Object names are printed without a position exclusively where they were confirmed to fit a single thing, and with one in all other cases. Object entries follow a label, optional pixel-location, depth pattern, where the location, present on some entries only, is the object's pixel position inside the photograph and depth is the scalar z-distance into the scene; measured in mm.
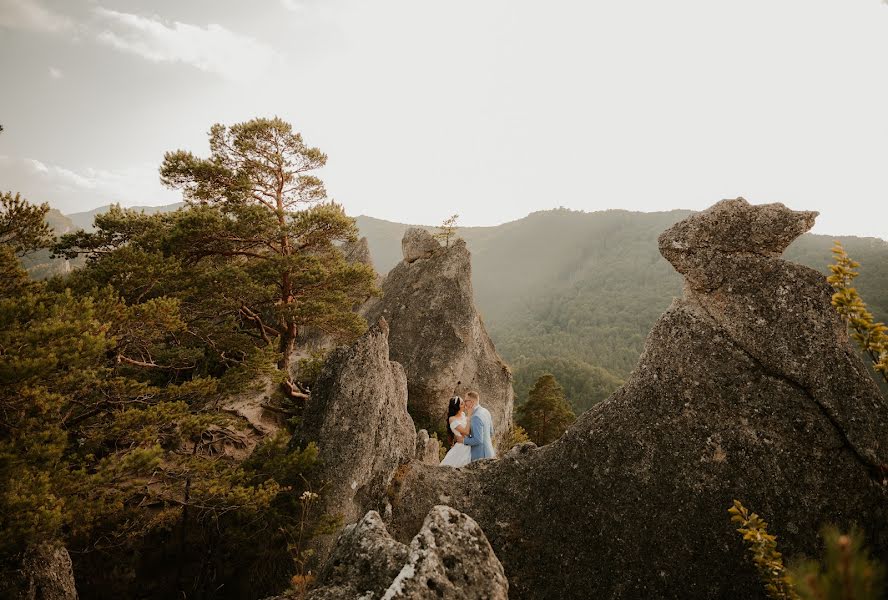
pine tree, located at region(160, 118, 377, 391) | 12617
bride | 9469
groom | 9406
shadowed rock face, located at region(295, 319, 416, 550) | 10195
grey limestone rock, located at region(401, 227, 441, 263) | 25848
